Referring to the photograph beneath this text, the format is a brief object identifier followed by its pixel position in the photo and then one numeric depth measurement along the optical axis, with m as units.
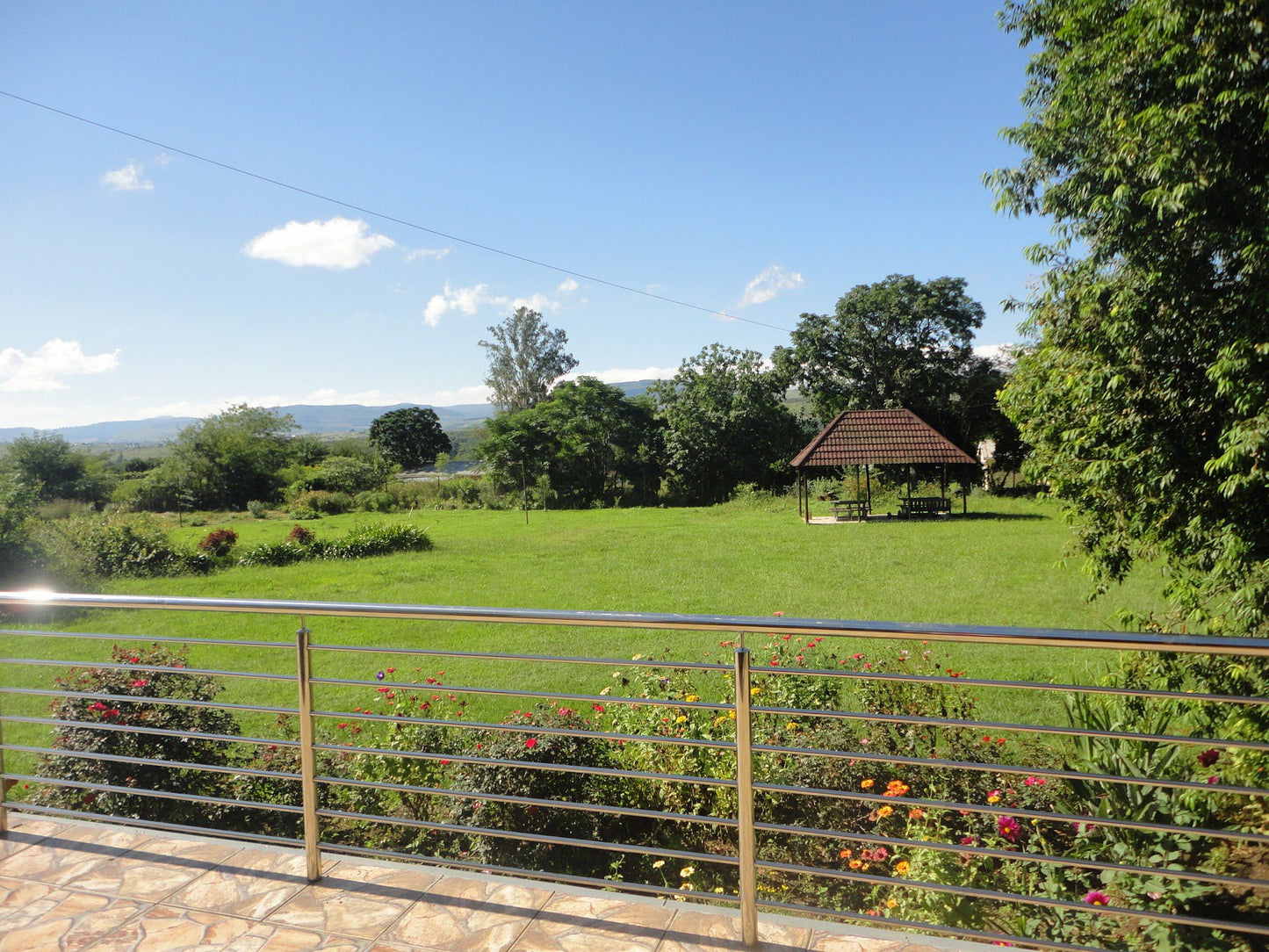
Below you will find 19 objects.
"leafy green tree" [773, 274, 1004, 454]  32.97
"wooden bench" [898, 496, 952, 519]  22.47
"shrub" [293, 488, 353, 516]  29.12
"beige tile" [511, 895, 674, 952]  2.25
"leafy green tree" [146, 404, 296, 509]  32.03
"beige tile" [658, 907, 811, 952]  2.21
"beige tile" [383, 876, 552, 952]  2.30
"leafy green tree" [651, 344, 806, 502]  33.78
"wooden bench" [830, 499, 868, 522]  22.44
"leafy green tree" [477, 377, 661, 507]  33.91
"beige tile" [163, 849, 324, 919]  2.54
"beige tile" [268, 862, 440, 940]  2.41
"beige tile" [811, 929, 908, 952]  2.16
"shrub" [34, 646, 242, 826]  4.47
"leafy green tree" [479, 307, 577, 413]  47.84
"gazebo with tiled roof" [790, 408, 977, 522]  22.94
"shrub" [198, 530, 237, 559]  17.56
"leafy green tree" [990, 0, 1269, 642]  4.43
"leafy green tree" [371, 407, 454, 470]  58.62
